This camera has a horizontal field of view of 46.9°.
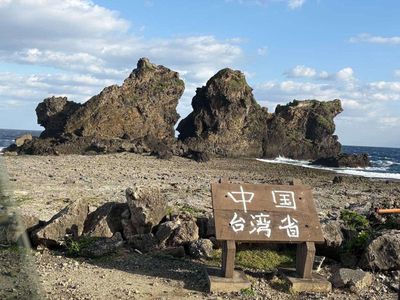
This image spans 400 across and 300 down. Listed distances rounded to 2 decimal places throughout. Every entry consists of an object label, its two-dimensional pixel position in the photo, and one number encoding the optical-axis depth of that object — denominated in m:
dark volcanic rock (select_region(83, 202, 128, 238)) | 9.59
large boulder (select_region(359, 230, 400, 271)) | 8.24
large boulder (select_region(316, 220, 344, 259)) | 8.95
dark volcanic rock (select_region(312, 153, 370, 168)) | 51.81
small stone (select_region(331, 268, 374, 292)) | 7.69
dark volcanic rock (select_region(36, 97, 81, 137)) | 54.03
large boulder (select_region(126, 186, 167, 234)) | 9.75
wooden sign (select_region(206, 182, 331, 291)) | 7.57
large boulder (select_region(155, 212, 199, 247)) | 9.23
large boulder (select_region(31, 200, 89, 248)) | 8.94
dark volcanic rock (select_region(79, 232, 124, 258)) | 8.68
